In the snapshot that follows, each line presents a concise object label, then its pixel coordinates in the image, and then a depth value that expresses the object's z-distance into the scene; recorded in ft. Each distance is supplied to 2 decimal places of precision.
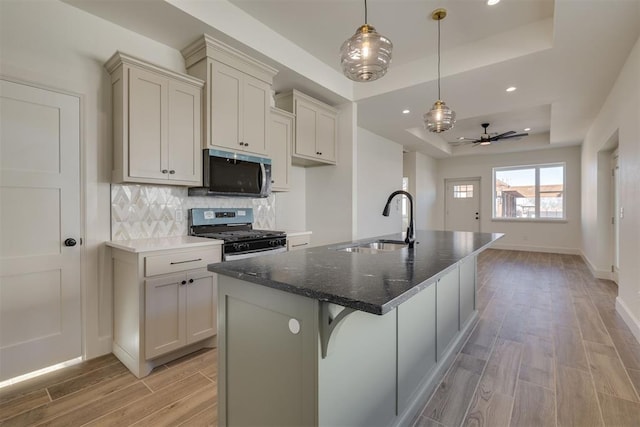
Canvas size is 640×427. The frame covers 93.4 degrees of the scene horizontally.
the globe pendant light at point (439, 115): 9.02
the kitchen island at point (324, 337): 3.37
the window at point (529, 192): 24.89
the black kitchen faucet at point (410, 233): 7.22
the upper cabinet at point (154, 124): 7.51
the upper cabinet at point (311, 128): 12.17
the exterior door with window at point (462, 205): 28.32
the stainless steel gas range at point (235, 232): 8.54
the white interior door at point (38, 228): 6.59
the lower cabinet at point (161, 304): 6.86
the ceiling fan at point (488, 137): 19.70
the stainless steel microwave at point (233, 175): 9.00
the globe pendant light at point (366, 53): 5.85
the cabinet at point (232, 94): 8.83
